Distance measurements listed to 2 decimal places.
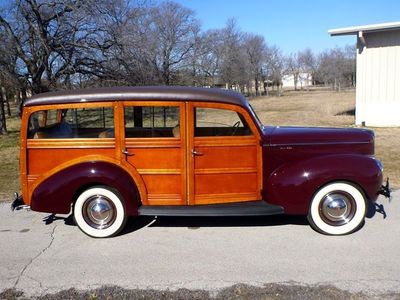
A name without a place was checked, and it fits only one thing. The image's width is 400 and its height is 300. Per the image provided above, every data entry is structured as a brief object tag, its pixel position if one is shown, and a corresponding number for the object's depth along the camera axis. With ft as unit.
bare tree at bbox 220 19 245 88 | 193.06
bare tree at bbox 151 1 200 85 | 122.24
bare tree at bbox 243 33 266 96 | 214.65
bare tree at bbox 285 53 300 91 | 274.57
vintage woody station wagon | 15.79
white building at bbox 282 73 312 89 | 309.83
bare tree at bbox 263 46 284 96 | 228.02
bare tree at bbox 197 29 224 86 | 166.50
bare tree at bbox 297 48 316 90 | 298.97
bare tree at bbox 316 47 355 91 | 250.80
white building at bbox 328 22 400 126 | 46.42
